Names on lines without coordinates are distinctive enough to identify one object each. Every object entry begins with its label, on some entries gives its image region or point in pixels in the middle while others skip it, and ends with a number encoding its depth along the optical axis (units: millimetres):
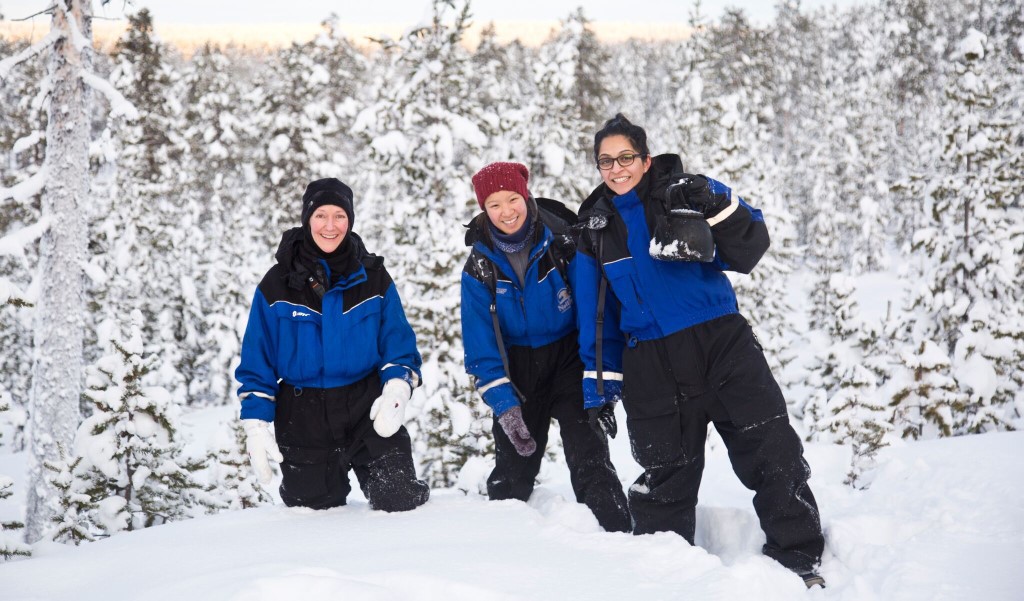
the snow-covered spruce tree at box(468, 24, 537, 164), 13304
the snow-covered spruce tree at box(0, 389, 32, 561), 4035
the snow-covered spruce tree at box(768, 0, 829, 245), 36062
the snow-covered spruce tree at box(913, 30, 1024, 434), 9508
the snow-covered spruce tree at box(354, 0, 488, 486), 8930
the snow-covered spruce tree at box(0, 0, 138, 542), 7879
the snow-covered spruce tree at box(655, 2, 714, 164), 18328
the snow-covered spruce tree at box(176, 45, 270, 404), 21234
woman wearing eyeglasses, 3477
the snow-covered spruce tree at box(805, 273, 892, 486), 5619
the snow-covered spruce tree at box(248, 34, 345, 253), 21641
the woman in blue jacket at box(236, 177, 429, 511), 4219
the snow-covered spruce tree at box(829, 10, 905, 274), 31844
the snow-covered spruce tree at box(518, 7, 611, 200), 13992
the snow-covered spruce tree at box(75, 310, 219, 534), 5660
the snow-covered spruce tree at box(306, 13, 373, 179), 22719
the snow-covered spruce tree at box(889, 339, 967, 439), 8148
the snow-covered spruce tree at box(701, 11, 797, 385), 14047
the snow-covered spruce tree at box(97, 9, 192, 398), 19141
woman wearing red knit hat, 4234
